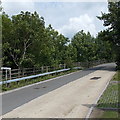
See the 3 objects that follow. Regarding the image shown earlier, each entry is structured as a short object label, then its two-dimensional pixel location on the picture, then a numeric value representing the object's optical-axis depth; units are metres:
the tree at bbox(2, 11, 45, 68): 21.48
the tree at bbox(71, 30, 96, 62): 49.12
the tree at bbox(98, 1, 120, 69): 35.92
